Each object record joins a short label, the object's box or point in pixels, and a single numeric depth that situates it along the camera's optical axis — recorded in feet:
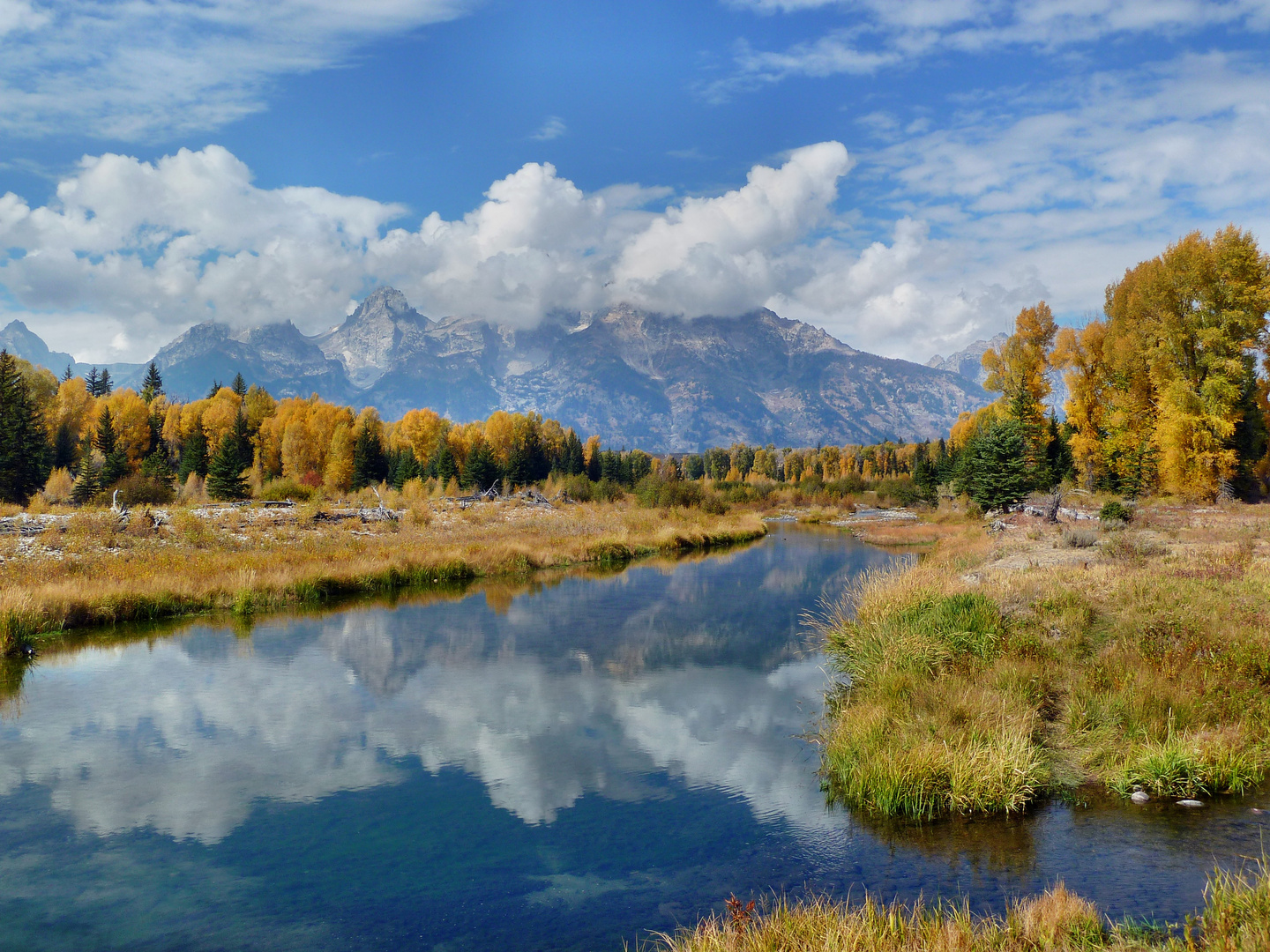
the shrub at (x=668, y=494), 204.33
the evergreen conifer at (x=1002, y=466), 152.05
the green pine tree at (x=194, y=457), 236.22
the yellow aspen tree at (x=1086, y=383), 157.28
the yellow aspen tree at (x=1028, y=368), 170.09
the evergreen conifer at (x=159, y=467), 196.01
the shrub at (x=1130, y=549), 66.90
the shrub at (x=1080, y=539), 80.23
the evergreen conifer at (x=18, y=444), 155.33
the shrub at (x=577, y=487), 235.81
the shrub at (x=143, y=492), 153.99
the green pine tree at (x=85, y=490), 154.20
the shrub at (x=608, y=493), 228.22
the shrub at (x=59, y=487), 161.58
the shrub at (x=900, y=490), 264.31
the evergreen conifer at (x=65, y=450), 236.84
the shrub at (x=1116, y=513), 95.76
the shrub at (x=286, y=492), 171.63
